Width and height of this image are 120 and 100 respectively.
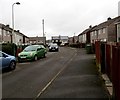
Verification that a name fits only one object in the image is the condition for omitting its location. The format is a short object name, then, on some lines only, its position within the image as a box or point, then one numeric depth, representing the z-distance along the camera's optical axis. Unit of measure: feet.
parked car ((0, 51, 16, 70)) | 25.46
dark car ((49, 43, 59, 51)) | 78.43
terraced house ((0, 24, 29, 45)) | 97.27
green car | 39.93
